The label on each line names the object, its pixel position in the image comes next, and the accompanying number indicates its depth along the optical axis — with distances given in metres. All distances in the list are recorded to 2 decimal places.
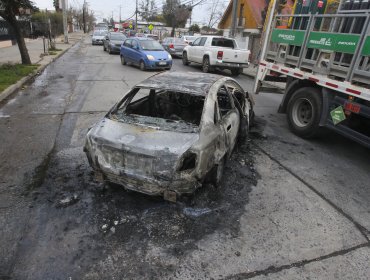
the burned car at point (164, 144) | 3.33
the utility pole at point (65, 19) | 31.78
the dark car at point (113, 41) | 23.14
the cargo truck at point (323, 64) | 4.96
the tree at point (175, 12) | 59.54
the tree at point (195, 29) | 55.83
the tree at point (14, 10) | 12.34
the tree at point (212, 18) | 67.38
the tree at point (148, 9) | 81.06
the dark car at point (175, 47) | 22.34
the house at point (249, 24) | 24.61
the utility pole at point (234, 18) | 18.08
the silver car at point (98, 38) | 32.56
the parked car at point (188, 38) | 27.91
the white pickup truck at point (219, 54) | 14.61
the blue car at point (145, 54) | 15.18
